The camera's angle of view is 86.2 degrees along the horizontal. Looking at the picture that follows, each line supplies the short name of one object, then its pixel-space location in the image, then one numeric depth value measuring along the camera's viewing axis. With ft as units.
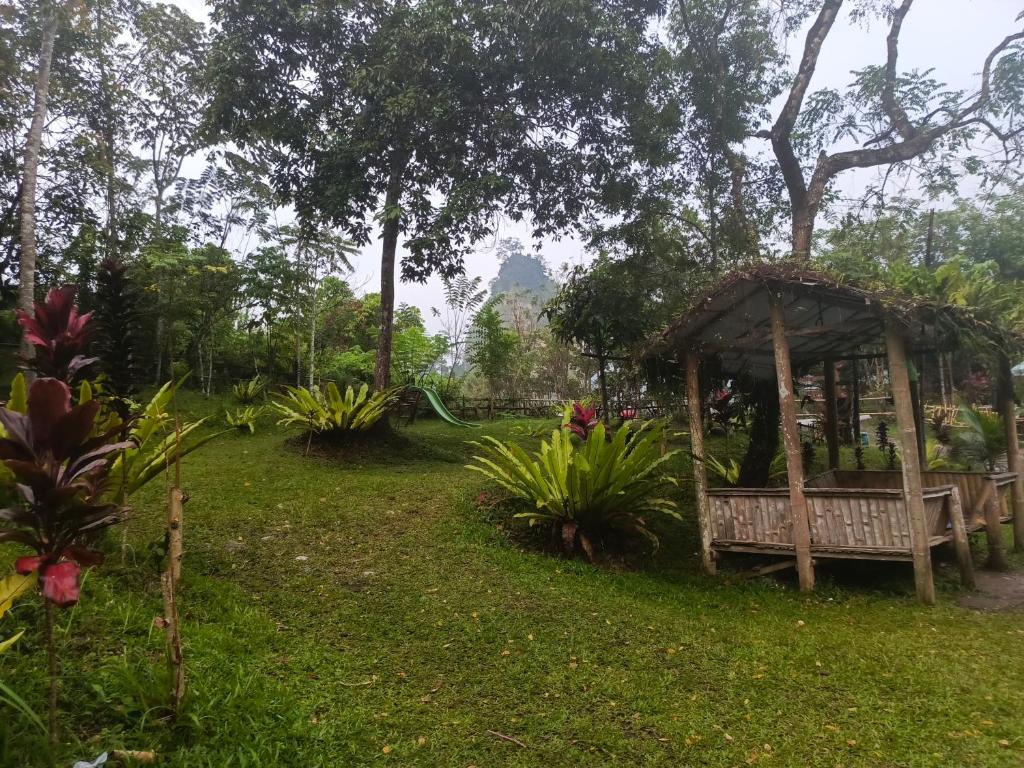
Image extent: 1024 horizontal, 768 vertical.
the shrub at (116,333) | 15.66
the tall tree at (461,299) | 56.45
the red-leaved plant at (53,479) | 4.85
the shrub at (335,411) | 25.35
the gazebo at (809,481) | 13.75
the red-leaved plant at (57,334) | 8.82
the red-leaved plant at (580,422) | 23.62
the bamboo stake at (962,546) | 15.33
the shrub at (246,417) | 31.83
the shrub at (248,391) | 40.65
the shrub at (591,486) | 15.67
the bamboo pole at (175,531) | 5.94
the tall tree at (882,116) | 29.89
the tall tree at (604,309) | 26.32
